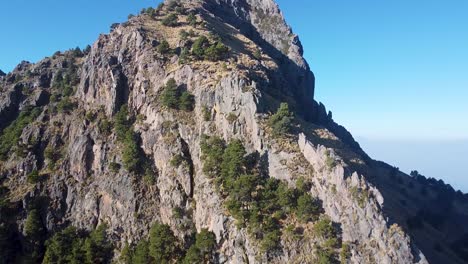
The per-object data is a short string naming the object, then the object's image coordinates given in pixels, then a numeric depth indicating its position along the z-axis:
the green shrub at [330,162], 63.09
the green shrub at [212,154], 71.50
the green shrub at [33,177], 81.62
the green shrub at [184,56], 90.74
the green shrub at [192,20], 111.55
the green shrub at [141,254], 65.69
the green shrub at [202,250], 62.69
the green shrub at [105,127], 85.88
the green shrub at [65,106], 93.56
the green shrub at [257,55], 104.56
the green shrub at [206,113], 79.38
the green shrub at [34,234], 74.50
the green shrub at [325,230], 57.41
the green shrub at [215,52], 92.94
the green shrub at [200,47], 93.56
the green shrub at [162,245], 65.50
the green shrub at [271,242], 58.29
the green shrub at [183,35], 99.94
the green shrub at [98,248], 70.81
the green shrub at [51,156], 86.00
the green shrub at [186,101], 82.81
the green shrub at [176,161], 75.43
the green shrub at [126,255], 68.44
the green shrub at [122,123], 84.00
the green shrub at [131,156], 78.25
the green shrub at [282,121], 71.50
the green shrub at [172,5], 124.25
